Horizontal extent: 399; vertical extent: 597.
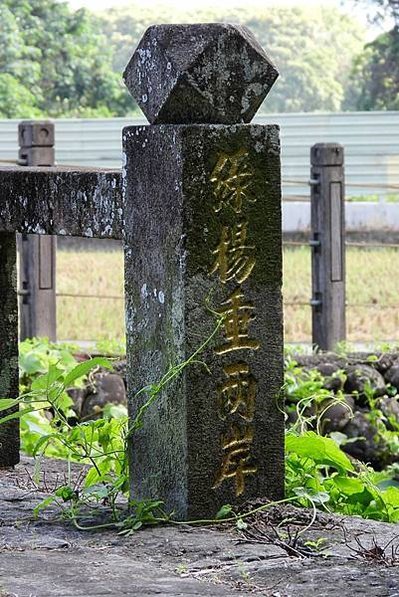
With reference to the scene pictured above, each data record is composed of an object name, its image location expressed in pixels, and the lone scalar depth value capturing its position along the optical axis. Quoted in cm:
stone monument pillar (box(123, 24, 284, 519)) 424
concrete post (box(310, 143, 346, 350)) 987
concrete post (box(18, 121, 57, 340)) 977
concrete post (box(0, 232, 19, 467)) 549
